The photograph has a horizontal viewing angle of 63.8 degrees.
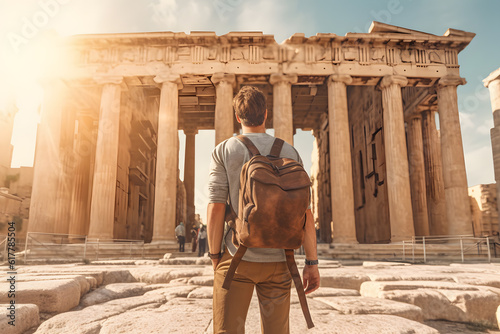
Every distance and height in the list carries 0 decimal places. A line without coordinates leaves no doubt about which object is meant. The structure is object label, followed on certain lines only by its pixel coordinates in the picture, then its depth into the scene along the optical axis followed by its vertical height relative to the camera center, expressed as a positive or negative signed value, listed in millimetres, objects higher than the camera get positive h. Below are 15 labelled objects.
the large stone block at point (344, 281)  6426 -718
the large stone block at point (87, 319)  3295 -734
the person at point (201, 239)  15835 -123
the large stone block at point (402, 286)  5281 -672
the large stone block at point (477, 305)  4723 -818
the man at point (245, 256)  1945 -100
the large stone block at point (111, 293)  5060 -764
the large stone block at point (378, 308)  4035 -737
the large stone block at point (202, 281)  6527 -725
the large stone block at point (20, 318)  3230 -699
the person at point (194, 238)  18344 -97
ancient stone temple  18797 +6555
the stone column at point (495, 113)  17844 +5486
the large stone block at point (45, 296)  4238 -629
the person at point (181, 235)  17656 +40
